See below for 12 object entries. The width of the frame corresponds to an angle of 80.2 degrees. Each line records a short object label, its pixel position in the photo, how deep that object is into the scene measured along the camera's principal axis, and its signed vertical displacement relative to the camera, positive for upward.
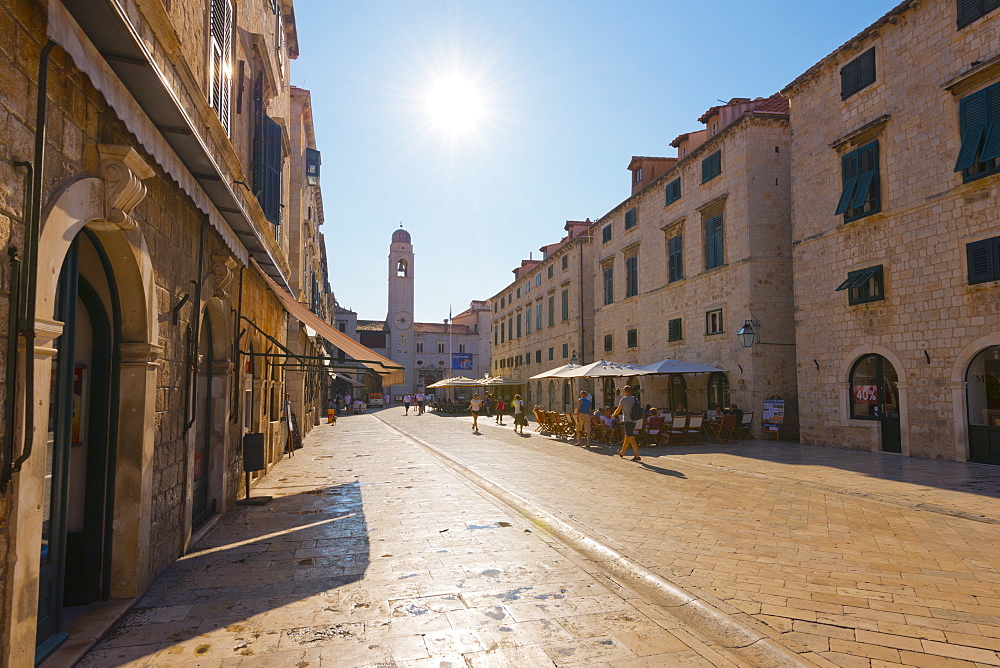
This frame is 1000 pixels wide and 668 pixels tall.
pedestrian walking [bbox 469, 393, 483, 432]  21.83 -1.03
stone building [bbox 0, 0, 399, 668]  2.62 +0.55
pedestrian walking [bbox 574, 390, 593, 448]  15.78 -0.98
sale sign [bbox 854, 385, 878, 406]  13.87 -0.33
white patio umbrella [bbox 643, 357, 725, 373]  17.61 +0.38
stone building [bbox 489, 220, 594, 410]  31.34 +3.84
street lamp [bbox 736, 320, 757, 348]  17.03 +1.29
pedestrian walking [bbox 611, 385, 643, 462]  12.46 -0.73
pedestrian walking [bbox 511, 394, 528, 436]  20.64 -1.24
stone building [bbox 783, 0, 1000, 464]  11.33 +3.19
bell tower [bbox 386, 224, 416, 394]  66.75 +8.90
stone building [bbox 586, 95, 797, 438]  17.75 +4.00
